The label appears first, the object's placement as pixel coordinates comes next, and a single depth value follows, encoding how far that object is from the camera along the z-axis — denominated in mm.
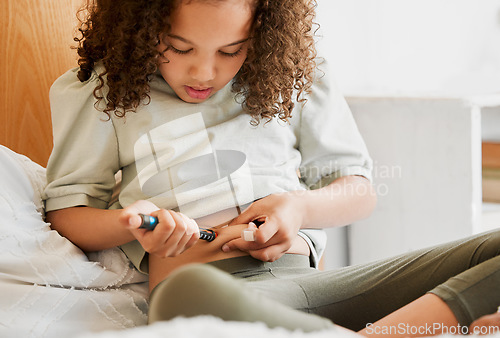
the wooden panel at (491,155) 1949
